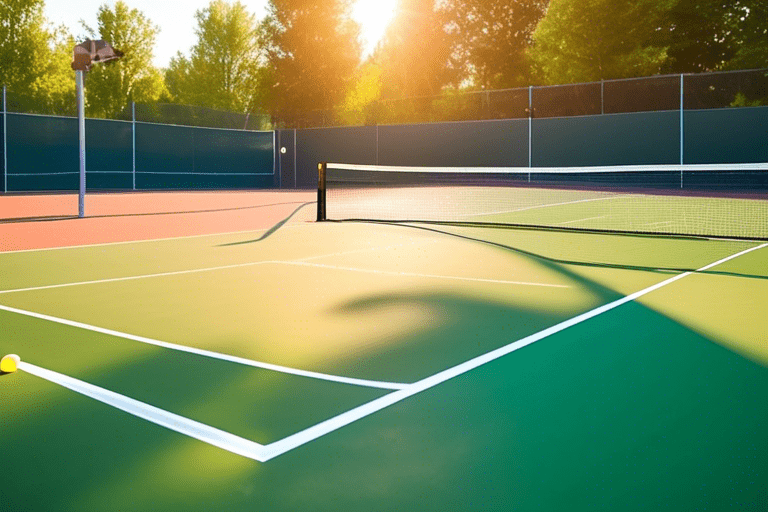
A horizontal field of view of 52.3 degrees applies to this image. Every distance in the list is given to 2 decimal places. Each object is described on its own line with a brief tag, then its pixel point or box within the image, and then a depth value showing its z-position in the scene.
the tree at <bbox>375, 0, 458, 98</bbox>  51.88
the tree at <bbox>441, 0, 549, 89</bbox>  50.28
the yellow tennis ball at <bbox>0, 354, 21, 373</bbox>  4.12
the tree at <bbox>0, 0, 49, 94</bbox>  44.47
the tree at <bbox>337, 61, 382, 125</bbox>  53.24
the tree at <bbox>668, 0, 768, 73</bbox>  34.75
